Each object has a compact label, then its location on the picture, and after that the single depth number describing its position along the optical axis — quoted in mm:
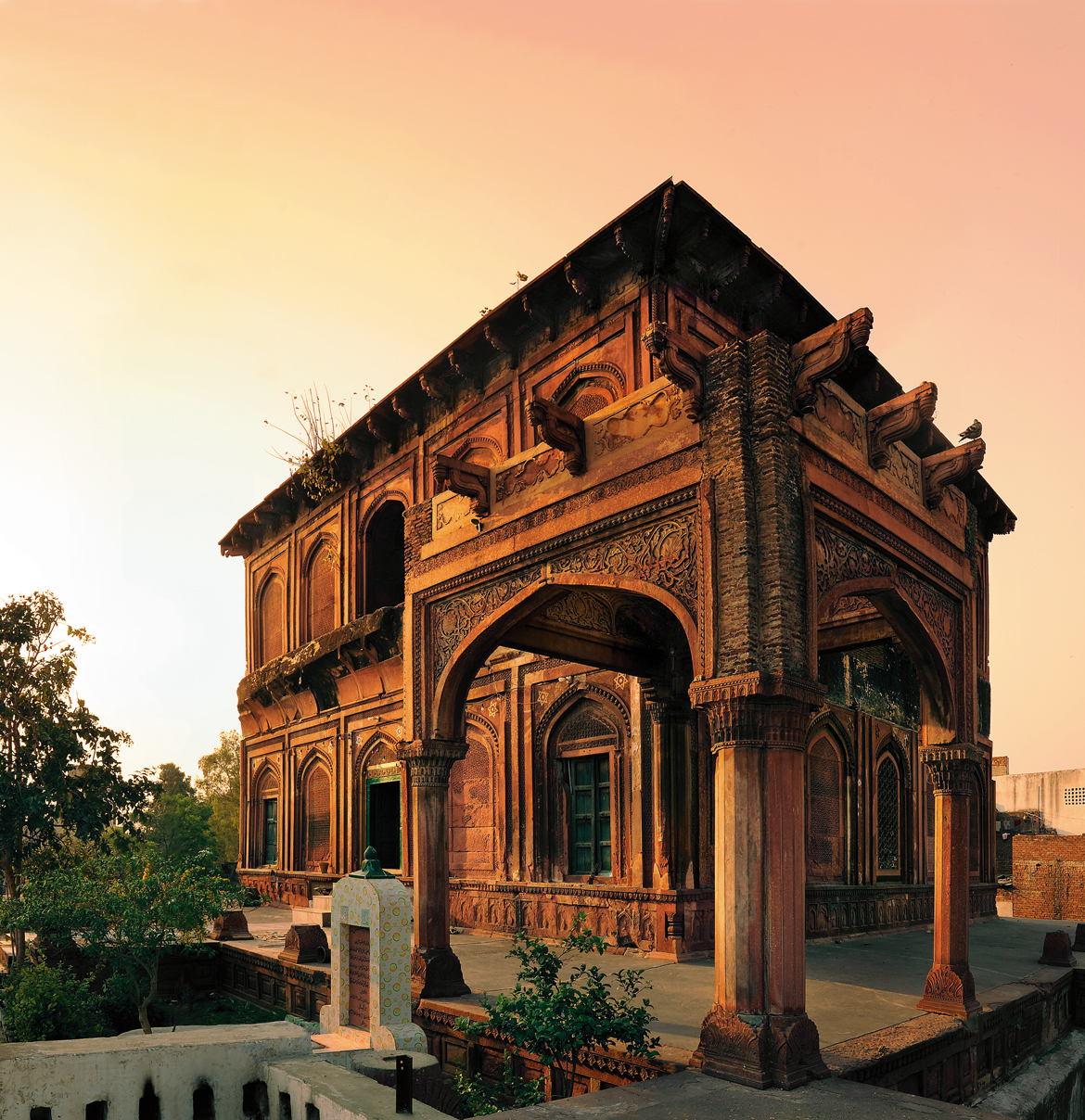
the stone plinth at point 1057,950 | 11570
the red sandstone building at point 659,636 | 6781
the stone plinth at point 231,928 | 15930
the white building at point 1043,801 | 35750
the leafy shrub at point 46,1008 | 11461
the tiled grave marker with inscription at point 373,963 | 7805
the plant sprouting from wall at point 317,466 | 21197
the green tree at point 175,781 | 55806
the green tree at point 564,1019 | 6637
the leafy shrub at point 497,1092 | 7030
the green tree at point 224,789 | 46500
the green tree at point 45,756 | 15789
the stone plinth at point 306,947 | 12680
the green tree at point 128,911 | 12461
